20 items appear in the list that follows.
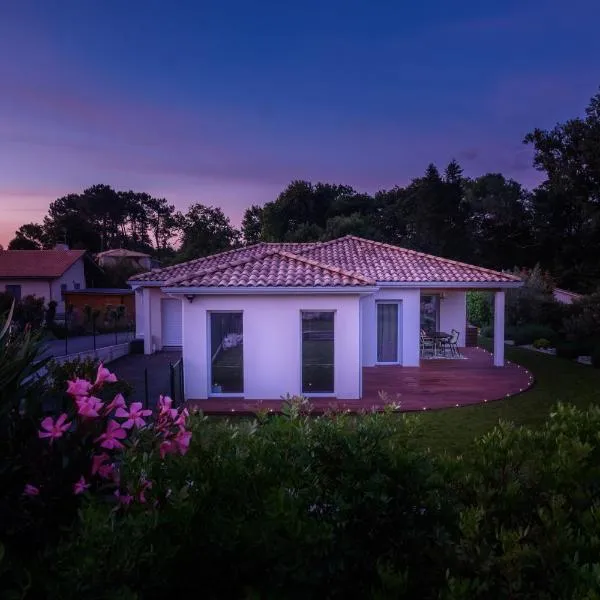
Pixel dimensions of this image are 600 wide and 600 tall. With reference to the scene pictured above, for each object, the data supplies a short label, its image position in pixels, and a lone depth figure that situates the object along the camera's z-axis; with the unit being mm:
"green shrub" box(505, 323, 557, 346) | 29802
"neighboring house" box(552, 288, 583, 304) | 35678
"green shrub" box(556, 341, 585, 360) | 24578
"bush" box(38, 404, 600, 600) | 2250
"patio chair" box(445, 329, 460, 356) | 24281
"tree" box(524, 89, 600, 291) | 30188
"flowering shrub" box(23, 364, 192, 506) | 2879
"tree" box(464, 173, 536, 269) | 45500
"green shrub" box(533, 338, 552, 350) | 28359
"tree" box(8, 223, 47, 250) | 70812
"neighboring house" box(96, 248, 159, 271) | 67688
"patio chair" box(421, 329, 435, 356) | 24331
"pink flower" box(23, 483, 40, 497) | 2764
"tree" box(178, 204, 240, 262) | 52281
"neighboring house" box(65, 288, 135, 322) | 50625
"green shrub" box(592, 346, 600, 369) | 21422
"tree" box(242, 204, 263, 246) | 59625
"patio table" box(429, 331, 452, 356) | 23531
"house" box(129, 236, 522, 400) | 15102
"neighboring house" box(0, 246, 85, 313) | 48531
